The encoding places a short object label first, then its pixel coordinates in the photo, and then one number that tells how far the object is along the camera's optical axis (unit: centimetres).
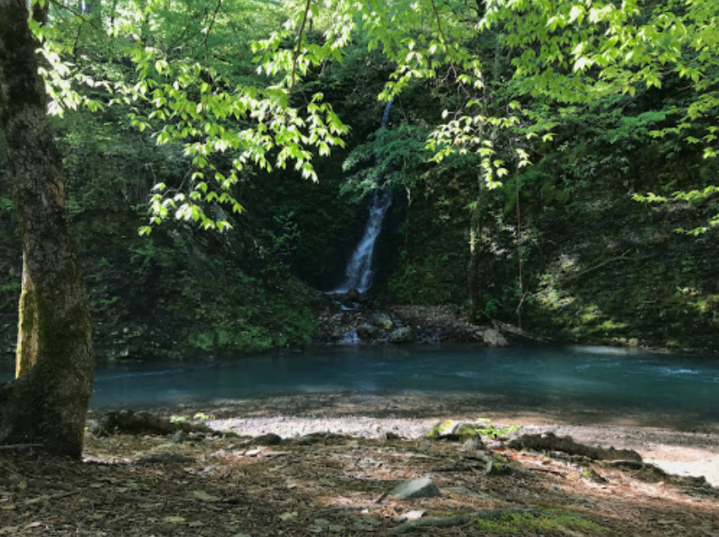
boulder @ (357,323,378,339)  1538
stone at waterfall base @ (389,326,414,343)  1501
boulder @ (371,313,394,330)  1573
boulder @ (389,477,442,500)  281
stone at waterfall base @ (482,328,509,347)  1422
